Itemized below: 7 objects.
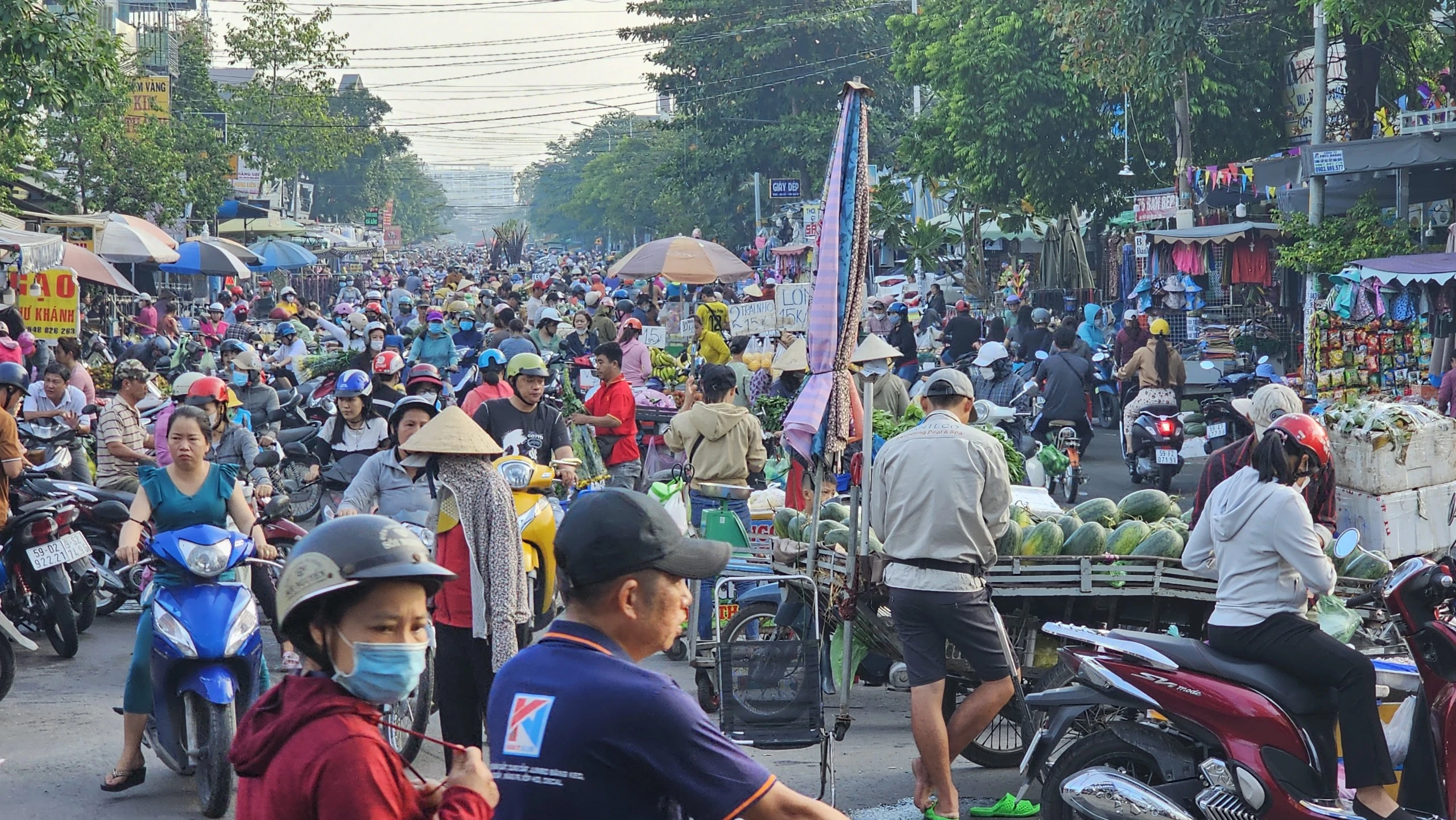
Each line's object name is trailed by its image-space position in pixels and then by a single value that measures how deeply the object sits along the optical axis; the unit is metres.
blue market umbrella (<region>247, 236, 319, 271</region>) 36.34
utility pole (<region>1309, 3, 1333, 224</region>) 18.81
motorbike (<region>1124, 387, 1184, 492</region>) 15.13
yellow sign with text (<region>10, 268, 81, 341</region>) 17.97
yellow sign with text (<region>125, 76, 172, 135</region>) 35.41
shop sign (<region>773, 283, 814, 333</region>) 17.67
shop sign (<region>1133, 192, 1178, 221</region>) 24.27
